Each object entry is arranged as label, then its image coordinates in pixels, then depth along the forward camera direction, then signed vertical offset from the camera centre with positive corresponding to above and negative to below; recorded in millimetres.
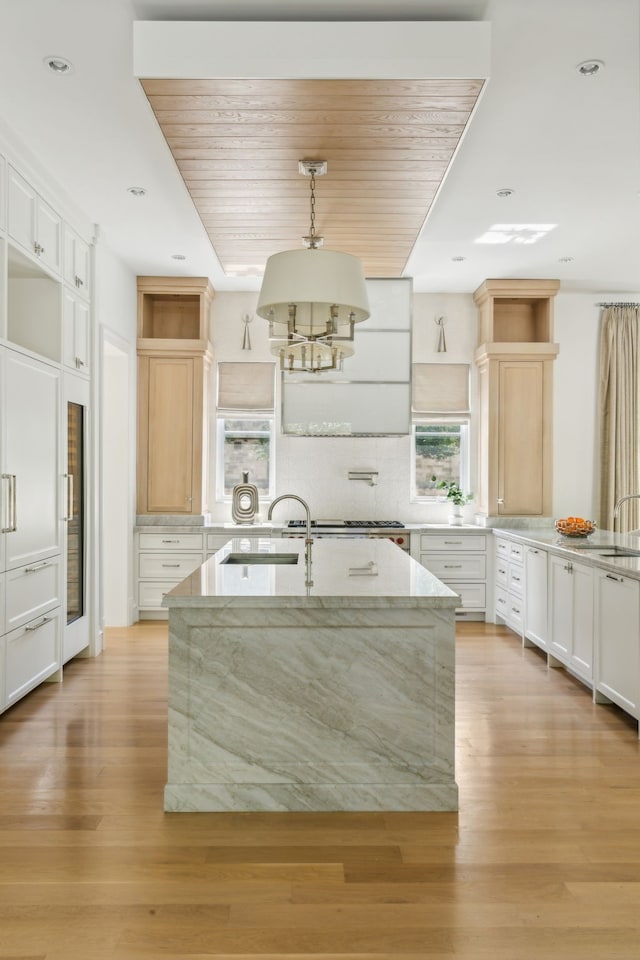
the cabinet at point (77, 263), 4508 +1452
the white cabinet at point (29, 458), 3619 +105
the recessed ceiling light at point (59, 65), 3006 +1810
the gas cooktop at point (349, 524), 6145 -414
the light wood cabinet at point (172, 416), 6289 +560
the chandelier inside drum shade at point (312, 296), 2938 +796
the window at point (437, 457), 6836 +212
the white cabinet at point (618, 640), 3559 -874
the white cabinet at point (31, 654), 3701 -1026
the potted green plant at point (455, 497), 6469 -177
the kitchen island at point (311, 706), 2646 -879
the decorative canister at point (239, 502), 4766 -179
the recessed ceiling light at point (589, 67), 2996 +1804
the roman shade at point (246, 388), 6711 +870
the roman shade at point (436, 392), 6734 +841
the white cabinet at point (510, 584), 5496 -876
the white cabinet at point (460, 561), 6148 -734
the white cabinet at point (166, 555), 6180 -698
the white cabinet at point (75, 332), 4469 +970
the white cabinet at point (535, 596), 4941 -867
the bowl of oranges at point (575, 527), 4832 -339
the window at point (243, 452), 6793 +251
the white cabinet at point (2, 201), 3527 +1409
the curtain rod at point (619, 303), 6590 +1680
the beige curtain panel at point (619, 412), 6465 +635
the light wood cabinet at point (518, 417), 6340 +565
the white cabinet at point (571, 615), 4172 -872
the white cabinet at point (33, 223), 3689 +1447
